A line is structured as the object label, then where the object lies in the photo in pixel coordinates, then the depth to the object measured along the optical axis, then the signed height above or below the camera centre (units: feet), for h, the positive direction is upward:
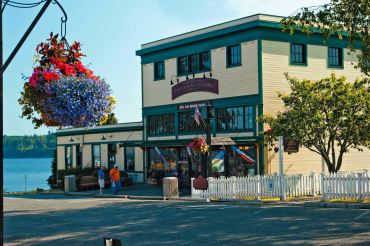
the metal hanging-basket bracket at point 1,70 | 29.66 +4.24
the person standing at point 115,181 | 105.91 -4.63
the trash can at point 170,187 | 95.25 -5.21
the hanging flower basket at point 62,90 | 32.07 +3.53
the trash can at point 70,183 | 120.06 -5.58
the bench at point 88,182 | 121.08 -5.52
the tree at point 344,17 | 63.77 +14.69
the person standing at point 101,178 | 107.14 -4.13
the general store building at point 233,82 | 107.04 +13.91
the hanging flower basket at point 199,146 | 91.30 +1.22
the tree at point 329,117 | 91.20 +5.44
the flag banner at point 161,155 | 127.03 -0.25
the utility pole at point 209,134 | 88.04 +3.01
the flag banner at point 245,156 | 107.15 -0.46
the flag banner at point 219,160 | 111.96 -1.16
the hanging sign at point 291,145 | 90.79 +1.21
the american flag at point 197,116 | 102.78 +6.54
